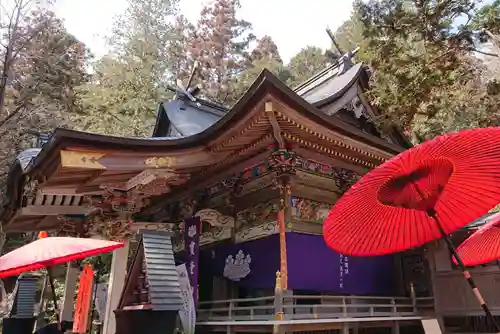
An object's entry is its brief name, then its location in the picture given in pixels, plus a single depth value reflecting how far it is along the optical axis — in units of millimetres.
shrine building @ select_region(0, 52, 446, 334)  6152
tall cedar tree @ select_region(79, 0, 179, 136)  20578
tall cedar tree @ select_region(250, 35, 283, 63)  35250
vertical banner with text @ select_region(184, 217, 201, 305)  7750
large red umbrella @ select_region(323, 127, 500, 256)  2271
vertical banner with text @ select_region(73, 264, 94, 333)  6473
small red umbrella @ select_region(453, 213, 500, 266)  3541
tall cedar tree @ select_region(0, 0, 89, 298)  14711
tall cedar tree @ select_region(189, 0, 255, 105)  30984
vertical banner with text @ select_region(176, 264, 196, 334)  6734
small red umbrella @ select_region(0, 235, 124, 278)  4785
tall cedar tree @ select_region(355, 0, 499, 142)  7906
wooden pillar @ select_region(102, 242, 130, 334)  6863
